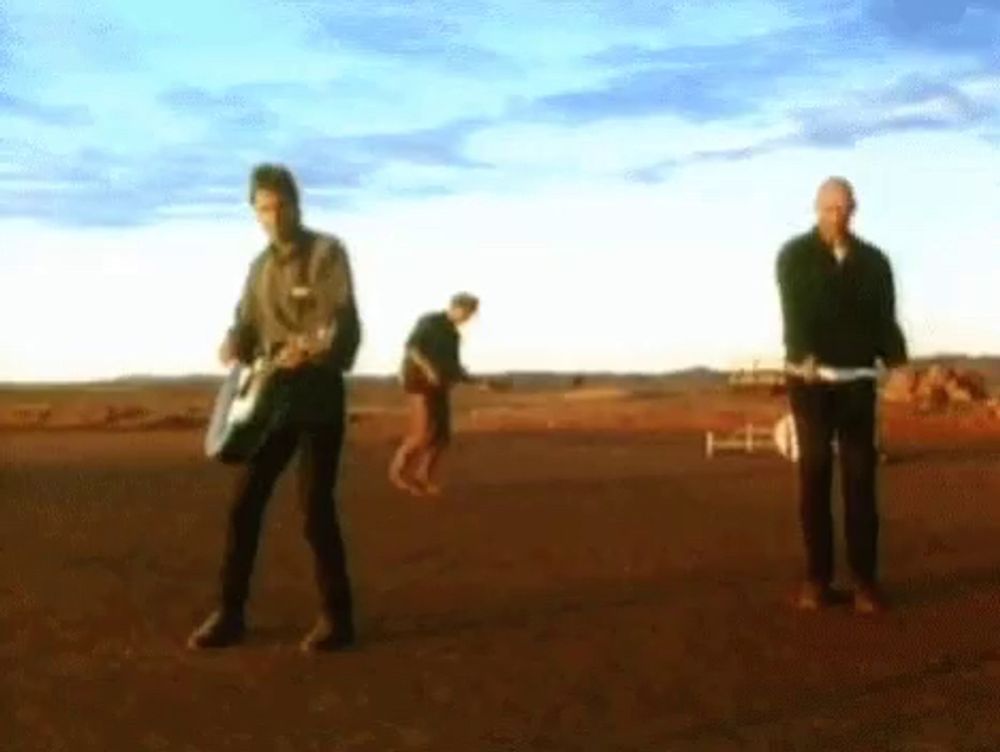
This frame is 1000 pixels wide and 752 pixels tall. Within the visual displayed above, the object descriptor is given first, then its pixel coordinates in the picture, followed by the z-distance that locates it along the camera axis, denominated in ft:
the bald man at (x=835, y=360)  34.68
